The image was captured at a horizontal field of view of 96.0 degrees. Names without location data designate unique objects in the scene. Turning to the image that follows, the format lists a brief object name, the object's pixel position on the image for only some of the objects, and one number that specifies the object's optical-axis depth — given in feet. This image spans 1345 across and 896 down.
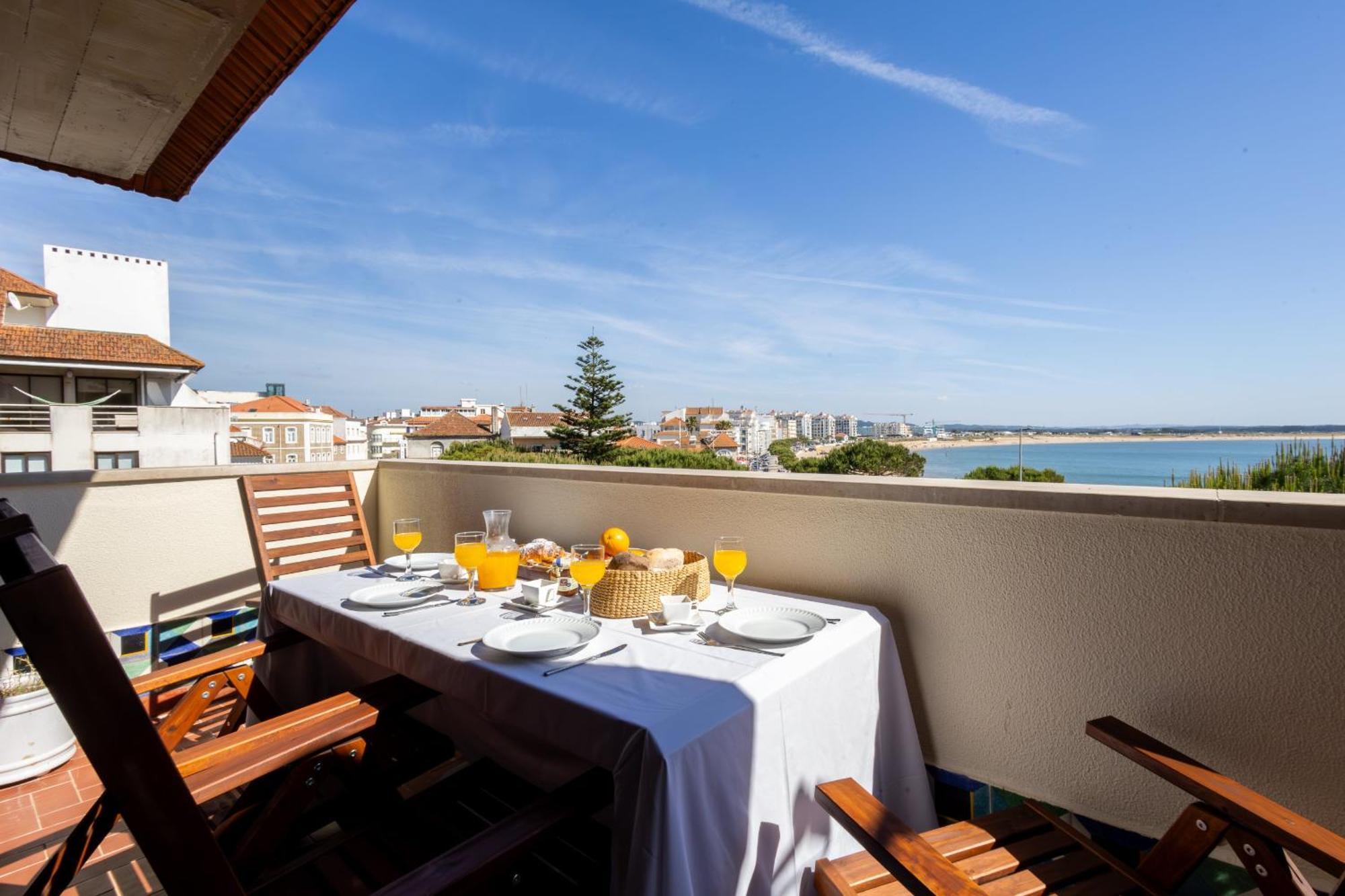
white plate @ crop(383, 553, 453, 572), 6.18
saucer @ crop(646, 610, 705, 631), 4.28
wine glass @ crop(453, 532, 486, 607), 4.99
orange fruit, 5.44
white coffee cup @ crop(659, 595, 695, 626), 4.32
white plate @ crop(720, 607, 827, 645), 4.07
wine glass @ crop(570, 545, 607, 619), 4.47
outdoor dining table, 2.76
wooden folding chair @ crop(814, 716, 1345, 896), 2.77
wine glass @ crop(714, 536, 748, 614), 4.80
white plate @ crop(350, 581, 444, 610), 4.88
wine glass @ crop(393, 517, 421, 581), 5.70
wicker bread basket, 4.60
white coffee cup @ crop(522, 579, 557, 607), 4.79
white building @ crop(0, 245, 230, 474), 38.37
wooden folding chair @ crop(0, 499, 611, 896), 1.73
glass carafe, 5.21
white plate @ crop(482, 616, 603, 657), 3.74
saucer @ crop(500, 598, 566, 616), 4.76
